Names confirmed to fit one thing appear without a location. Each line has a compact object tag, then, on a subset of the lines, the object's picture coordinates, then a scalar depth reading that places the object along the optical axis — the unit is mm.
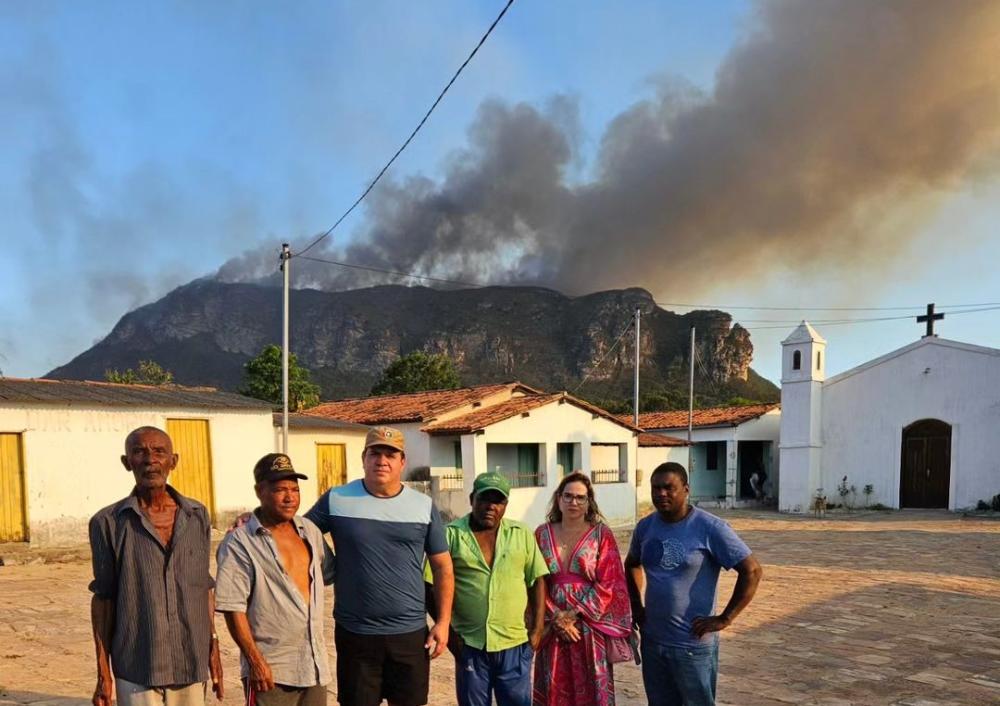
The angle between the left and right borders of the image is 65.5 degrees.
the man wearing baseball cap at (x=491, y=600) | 3555
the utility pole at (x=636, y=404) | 22806
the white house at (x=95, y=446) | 11977
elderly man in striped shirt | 2916
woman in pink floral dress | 3730
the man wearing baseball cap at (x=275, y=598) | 3059
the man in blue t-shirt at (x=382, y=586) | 3322
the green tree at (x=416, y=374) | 36000
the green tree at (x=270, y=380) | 29828
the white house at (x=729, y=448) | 26609
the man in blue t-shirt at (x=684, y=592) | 3484
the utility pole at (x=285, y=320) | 14741
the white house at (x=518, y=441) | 16328
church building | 22469
